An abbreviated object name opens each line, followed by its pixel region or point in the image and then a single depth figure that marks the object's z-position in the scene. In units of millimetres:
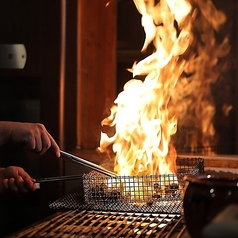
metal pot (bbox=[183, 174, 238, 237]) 1403
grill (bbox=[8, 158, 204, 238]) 1682
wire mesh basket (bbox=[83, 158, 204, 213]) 1868
